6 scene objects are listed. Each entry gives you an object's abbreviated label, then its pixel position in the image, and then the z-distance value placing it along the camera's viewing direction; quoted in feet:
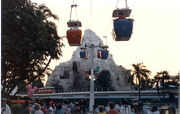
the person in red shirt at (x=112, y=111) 40.71
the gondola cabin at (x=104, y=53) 100.27
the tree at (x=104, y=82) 352.69
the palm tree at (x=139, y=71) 261.85
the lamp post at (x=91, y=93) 104.81
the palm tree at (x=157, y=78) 270.46
